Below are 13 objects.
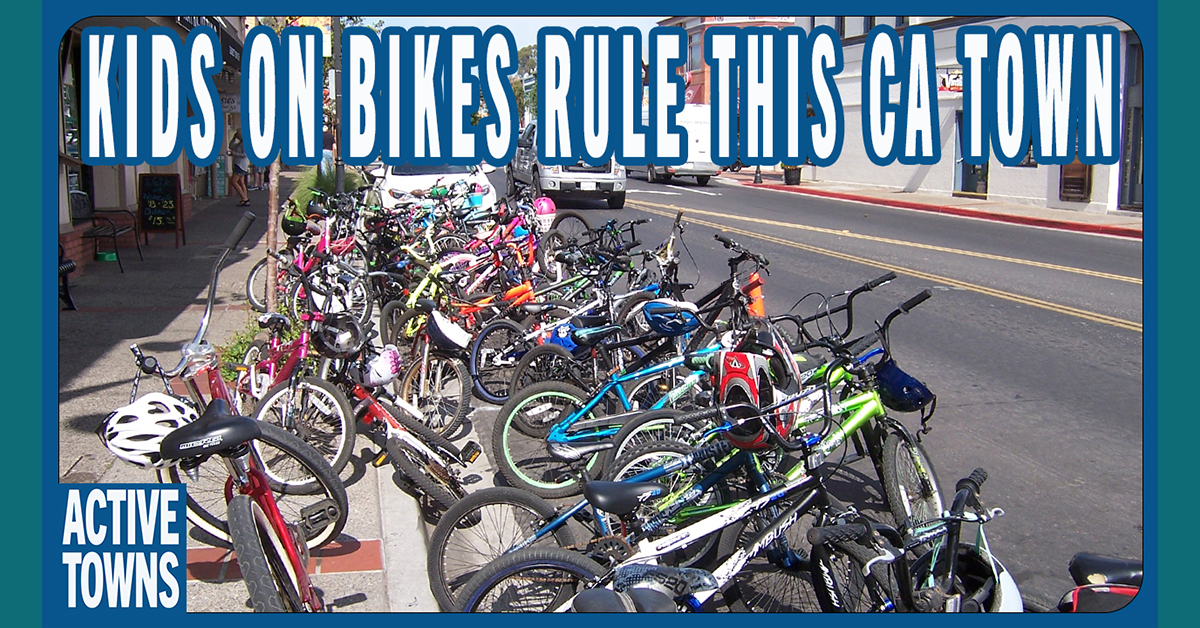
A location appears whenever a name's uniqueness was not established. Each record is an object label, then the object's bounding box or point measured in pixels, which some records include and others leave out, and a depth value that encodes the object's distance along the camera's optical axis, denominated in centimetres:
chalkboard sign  1577
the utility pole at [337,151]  1664
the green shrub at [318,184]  1810
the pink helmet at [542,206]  1314
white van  3222
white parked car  1629
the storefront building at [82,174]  1275
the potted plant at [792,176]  3700
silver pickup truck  2292
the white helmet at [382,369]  572
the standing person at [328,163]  2036
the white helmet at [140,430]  443
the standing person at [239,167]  2336
